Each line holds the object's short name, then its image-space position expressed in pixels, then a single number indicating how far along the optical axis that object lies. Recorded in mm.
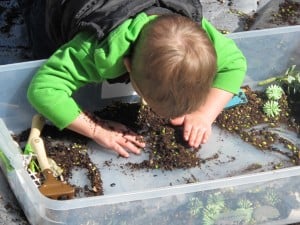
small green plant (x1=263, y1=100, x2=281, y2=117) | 1541
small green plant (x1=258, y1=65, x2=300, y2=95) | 1588
